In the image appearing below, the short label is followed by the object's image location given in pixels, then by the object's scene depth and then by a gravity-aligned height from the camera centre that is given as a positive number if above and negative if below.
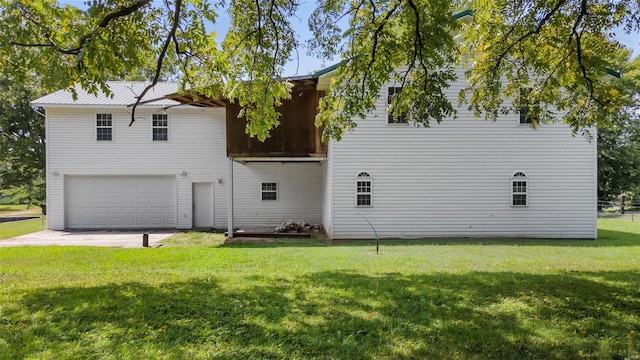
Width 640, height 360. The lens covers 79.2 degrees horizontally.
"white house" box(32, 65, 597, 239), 12.95 +0.16
